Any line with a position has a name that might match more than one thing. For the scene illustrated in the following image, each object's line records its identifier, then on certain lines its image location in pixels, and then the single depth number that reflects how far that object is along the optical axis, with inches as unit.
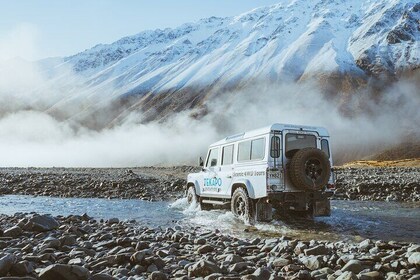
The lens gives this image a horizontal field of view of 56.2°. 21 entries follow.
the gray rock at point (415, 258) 238.8
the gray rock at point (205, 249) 305.3
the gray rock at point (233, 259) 265.3
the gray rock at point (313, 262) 253.8
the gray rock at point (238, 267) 248.8
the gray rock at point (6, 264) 218.5
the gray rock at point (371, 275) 219.9
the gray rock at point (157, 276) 232.7
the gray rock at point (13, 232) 362.0
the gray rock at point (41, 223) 390.6
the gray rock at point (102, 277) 215.6
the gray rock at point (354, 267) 238.1
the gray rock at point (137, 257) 263.3
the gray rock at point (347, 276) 213.5
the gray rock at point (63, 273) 213.2
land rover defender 447.8
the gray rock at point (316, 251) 279.4
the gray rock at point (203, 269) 239.5
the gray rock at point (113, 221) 479.8
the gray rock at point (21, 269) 222.7
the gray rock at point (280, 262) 259.8
